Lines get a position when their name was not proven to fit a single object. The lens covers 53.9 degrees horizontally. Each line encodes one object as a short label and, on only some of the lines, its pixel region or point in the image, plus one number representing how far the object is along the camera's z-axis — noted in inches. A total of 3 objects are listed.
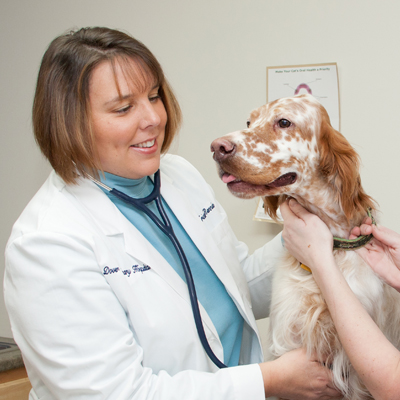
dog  47.4
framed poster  78.5
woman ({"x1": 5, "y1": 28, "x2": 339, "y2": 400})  38.6
